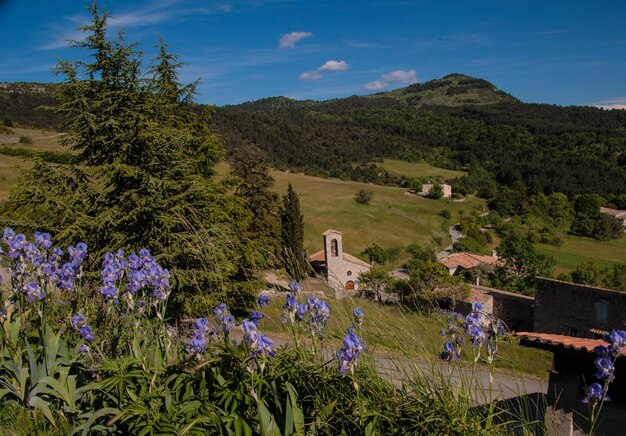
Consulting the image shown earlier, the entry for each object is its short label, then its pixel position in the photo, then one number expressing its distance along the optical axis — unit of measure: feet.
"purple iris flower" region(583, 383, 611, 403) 7.70
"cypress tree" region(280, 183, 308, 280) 106.42
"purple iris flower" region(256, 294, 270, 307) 10.52
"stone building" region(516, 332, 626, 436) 14.34
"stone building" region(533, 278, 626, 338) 67.56
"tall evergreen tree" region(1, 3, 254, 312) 42.39
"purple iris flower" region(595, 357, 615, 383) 7.48
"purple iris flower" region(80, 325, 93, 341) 9.97
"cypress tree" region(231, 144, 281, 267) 98.32
